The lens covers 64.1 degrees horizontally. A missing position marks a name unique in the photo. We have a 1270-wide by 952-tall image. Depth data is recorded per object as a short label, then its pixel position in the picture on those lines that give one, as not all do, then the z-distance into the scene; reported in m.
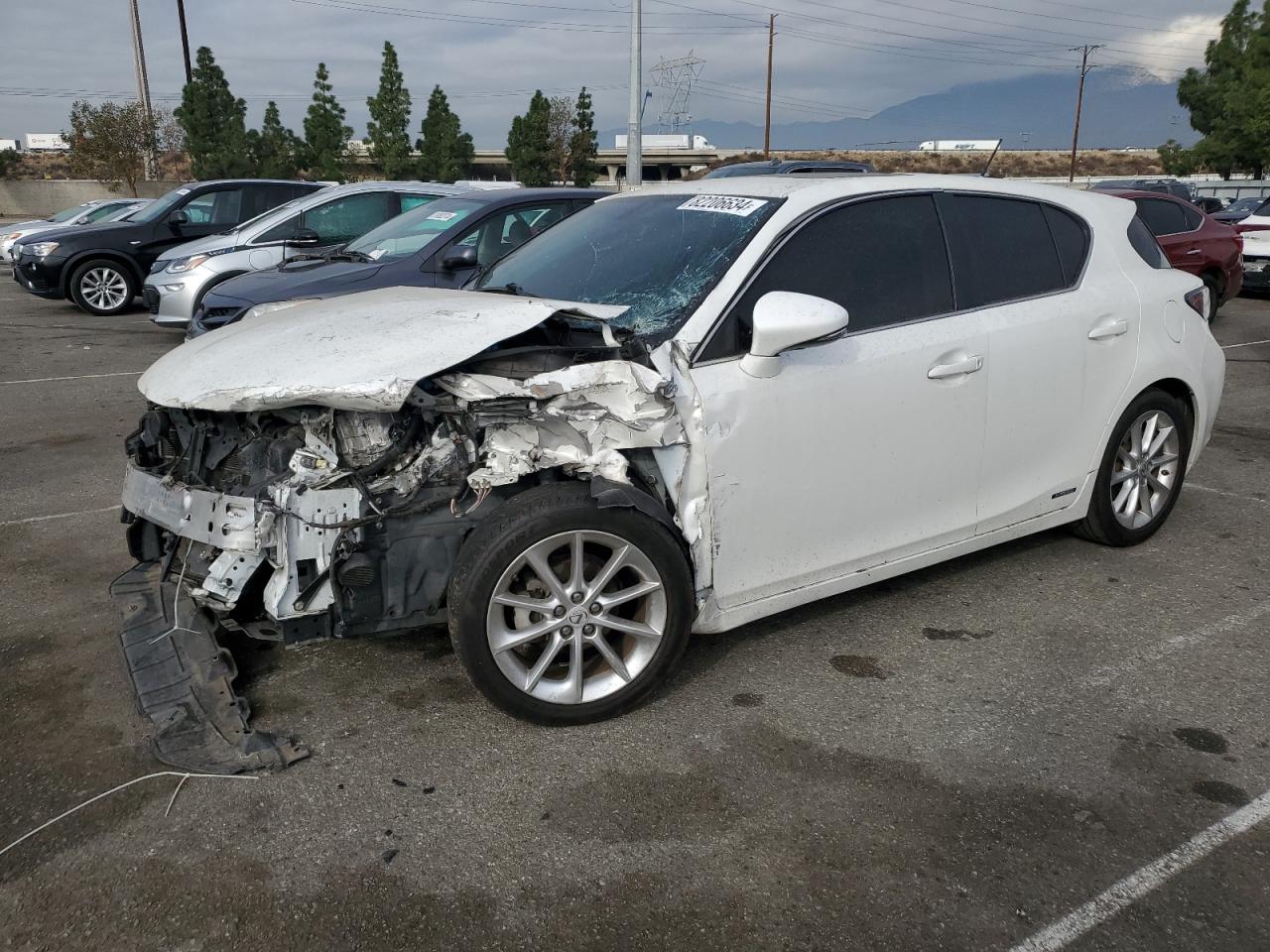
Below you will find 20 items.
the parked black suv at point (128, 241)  13.75
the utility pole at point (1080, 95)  61.06
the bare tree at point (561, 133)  52.59
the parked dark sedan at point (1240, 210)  16.25
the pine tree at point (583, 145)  52.59
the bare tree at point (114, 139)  34.59
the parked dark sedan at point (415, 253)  7.82
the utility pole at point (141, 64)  35.03
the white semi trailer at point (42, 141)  114.18
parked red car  12.12
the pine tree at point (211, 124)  38.91
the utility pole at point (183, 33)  37.59
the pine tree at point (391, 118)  48.34
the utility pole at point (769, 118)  49.41
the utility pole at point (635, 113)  21.56
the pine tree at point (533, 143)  51.56
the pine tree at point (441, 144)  52.00
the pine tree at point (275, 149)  43.22
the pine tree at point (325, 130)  46.03
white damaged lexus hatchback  3.08
